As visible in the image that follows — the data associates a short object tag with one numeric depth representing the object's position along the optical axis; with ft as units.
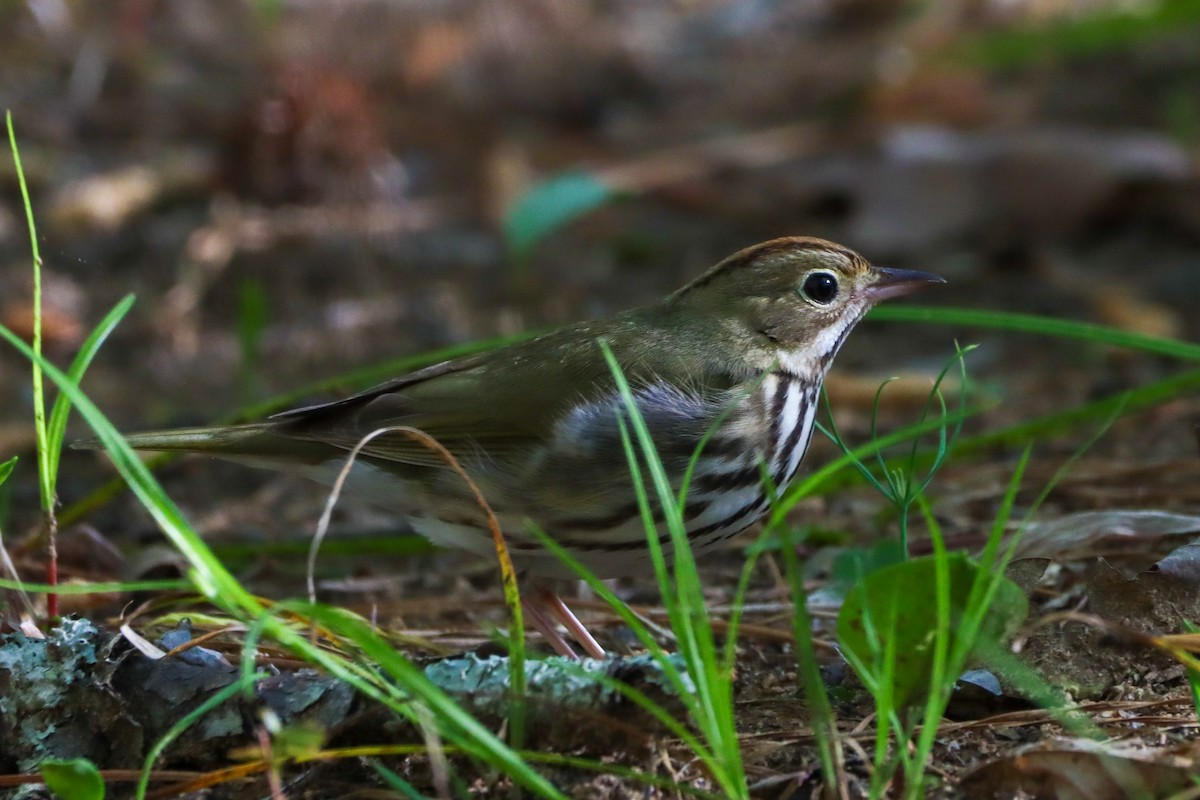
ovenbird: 16.92
